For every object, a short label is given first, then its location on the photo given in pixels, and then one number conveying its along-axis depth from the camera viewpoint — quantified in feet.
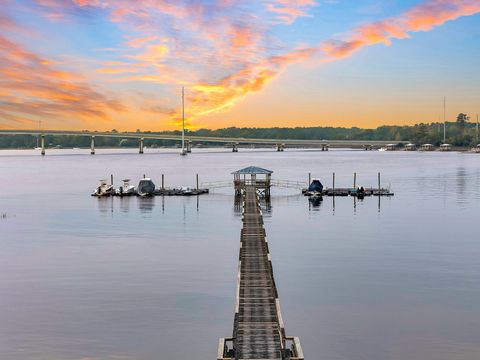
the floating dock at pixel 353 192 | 399.42
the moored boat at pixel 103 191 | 413.18
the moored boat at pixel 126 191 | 413.80
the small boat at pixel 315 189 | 391.86
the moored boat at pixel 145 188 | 404.36
